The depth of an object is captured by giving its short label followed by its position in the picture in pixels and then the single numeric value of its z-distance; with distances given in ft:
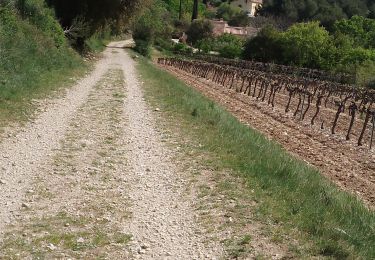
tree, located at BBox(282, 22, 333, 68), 179.32
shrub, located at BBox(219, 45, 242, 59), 215.16
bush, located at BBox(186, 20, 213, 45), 260.83
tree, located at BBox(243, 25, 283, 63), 191.62
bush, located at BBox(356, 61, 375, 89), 133.83
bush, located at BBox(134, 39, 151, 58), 179.63
